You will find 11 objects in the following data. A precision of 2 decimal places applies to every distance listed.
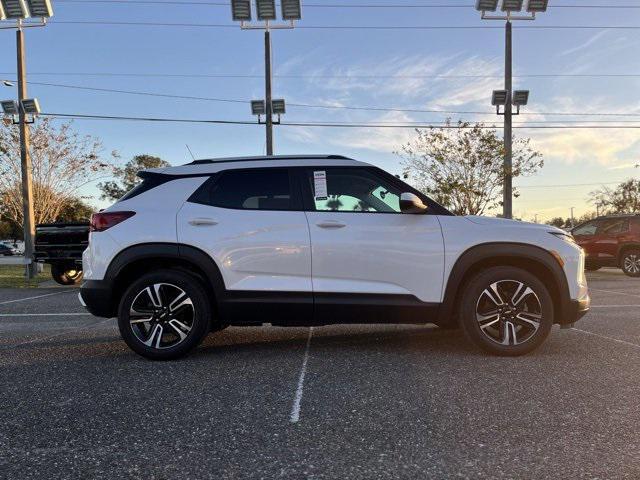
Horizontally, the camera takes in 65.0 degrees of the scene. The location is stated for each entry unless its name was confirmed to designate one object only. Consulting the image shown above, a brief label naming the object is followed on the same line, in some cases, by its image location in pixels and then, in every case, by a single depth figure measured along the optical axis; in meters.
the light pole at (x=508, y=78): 18.02
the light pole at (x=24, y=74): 17.53
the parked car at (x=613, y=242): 14.05
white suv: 4.54
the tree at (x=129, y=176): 53.12
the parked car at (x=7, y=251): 54.22
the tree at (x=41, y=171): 24.70
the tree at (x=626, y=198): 52.88
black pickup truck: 12.05
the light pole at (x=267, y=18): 19.03
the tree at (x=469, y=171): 17.92
